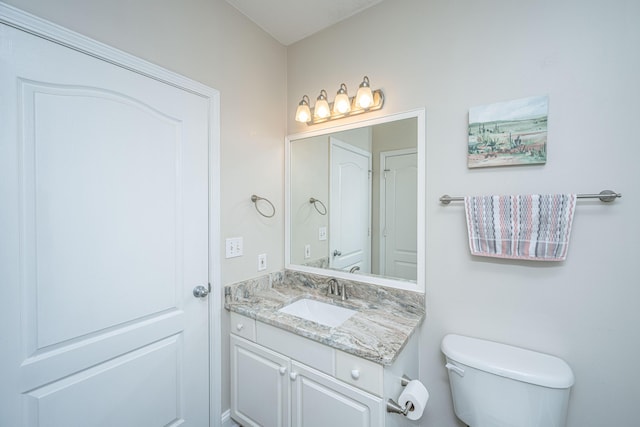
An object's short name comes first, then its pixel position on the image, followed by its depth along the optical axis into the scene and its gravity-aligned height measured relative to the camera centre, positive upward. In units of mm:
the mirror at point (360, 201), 1490 +68
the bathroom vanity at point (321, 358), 1078 -705
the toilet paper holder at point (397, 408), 1052 -811
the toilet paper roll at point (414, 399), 1047 -779
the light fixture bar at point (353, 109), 1566 +655
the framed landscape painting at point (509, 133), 1148 +365
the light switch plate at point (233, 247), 1586 -222
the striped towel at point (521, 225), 1088 -66
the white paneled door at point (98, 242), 916 -129
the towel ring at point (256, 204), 1746 +54
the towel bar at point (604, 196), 1019 +59
